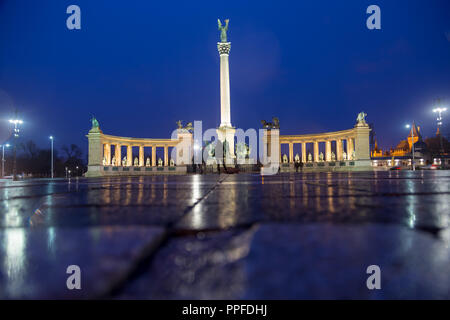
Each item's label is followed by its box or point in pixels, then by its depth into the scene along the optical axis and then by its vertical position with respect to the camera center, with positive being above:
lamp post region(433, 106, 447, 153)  37.13 +7.69
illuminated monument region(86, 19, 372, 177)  42.45 +3.31
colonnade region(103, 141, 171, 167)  46.77 +2.77
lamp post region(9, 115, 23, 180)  25.12 +4.69
